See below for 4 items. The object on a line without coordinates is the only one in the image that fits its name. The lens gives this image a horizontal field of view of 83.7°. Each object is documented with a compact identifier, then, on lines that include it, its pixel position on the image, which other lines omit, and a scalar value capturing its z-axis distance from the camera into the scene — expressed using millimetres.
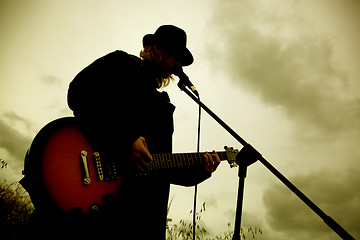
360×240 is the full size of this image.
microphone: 2150
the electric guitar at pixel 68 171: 1363
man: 1649
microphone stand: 1247
